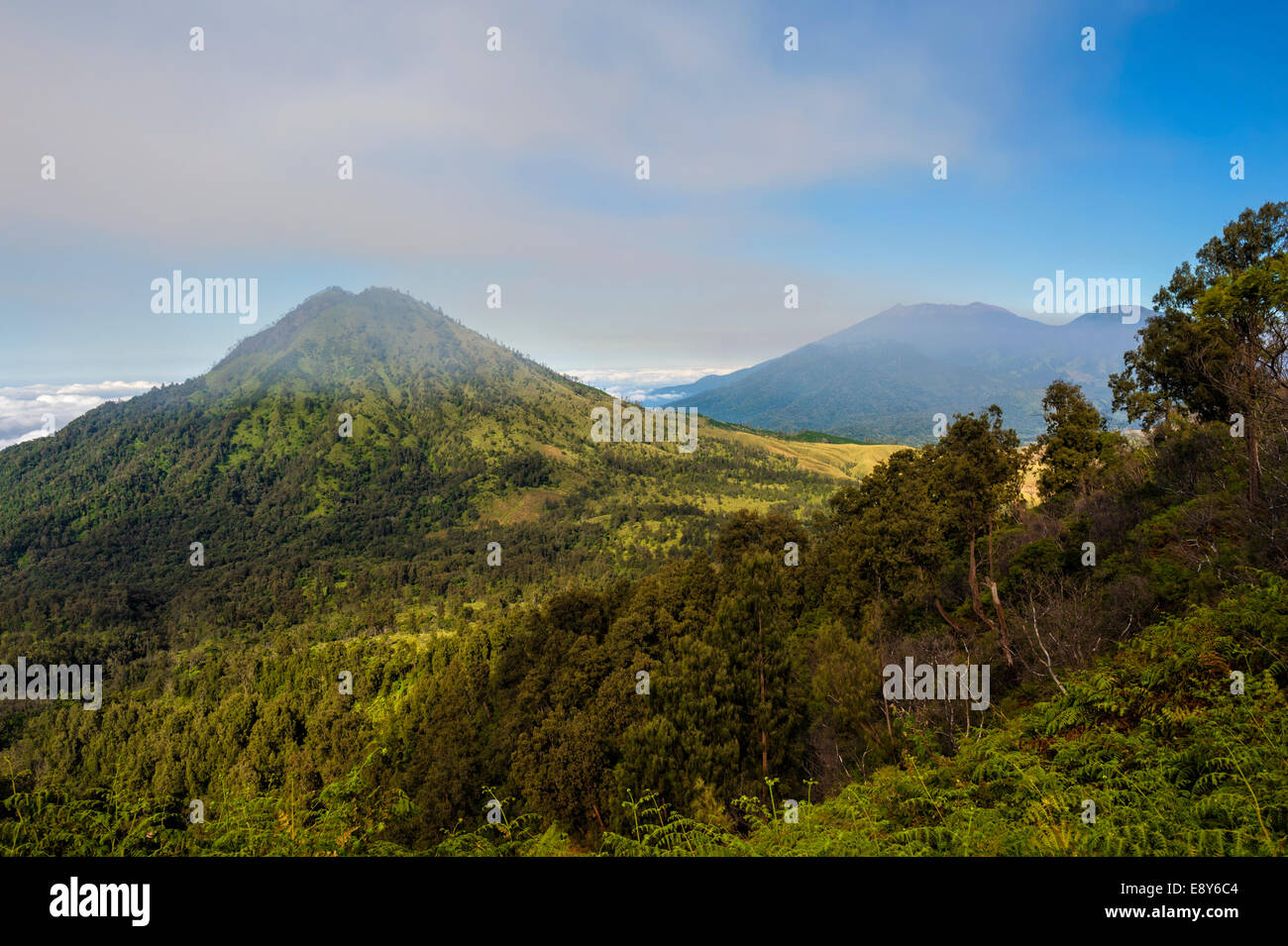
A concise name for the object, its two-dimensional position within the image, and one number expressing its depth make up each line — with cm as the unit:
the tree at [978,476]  2066
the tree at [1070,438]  3272
